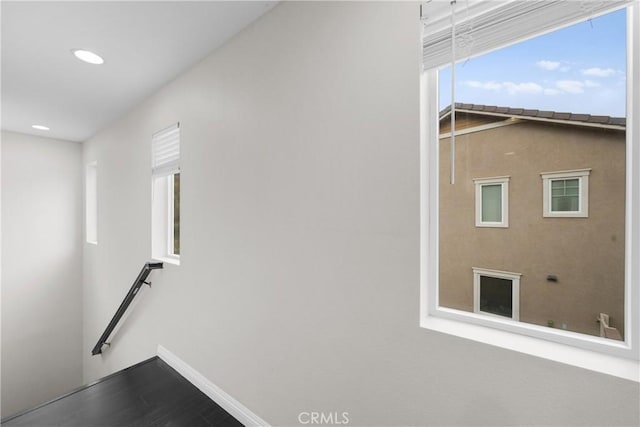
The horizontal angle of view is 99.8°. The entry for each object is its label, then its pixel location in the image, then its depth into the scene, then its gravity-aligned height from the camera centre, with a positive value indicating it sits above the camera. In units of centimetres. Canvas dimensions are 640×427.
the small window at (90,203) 436 +15
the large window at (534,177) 79 +12
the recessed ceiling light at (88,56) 199 +119
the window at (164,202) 262 +11
